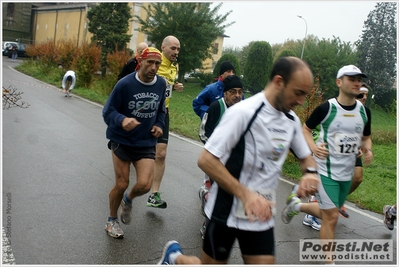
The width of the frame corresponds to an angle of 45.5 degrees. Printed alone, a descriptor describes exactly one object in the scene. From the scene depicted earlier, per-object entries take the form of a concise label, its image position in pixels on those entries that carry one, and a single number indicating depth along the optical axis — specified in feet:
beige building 165.37
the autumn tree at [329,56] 149.89
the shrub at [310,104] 31.71
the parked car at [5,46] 174.81
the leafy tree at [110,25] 133.39
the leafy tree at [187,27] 123.13
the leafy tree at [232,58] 125.29
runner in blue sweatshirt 16.33
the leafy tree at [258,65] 132.67
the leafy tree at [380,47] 188.75
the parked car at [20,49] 179.27
